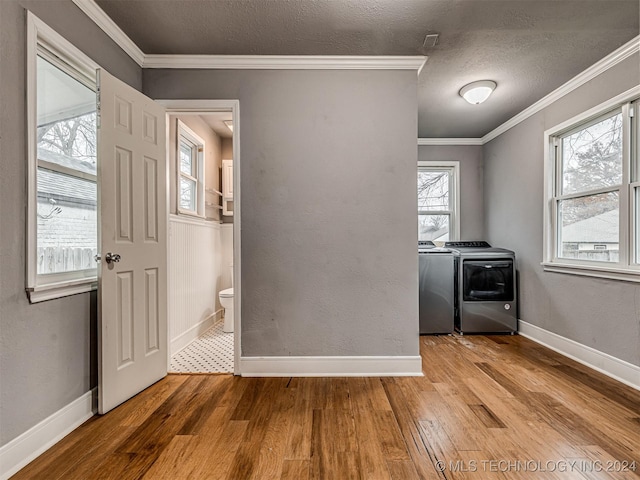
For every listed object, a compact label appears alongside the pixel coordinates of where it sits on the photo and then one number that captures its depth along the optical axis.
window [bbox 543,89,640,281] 2.41
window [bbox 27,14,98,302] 1.60
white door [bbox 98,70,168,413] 1.96
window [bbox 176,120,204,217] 3.18
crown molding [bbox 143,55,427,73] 2.49
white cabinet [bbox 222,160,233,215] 4.25
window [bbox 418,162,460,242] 4.49
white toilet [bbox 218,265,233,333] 3.56
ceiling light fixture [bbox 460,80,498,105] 2.82
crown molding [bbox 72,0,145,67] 1.92
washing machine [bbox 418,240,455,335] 3.67
